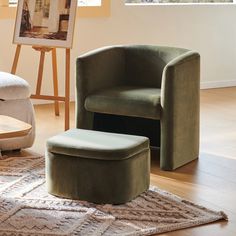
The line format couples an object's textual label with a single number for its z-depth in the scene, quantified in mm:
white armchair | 5832
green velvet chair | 5421
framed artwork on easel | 6880
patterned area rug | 4146
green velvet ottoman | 4533
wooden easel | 6819
